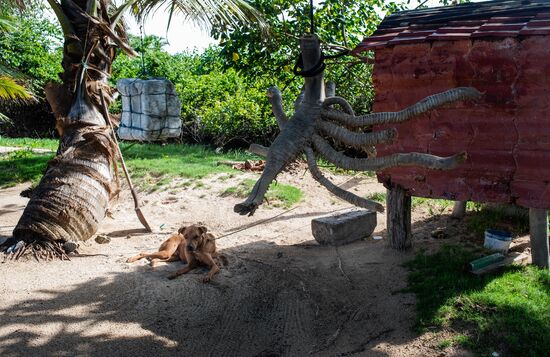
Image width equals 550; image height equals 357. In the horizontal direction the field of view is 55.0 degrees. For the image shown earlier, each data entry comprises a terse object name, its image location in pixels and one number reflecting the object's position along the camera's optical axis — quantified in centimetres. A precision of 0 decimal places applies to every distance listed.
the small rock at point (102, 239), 791
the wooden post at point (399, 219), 718
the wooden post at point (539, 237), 655
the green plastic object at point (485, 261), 630
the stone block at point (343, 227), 780
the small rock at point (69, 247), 732
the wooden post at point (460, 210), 870
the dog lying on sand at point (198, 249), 666
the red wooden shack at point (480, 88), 470
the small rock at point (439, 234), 795
